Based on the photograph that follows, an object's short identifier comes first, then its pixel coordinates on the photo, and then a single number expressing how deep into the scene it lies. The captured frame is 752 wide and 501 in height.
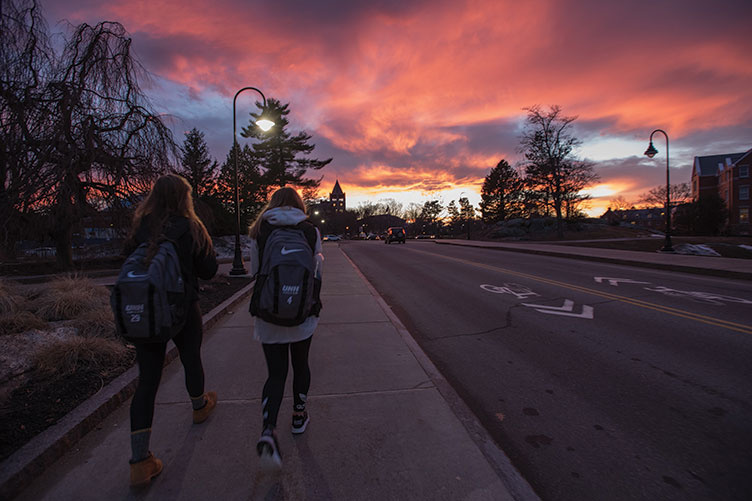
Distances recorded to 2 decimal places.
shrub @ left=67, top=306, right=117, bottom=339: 4.81
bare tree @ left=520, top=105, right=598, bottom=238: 34.50
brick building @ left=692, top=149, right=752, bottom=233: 56.62
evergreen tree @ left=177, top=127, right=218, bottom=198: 36.73
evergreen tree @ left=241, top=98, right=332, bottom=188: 39.47
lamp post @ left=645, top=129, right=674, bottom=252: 18.81
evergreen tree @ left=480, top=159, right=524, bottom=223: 59.97
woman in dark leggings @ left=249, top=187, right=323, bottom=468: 2.46
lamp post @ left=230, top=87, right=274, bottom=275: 11.70
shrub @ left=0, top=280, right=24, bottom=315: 5.35
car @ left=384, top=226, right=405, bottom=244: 39.25
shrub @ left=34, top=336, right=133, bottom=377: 3.68
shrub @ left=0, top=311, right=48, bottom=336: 4.79
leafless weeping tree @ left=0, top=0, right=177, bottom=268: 9.91
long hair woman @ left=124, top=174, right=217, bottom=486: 2.28
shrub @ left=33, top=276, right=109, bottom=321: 5.66
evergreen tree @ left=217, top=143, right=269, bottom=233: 37.44
